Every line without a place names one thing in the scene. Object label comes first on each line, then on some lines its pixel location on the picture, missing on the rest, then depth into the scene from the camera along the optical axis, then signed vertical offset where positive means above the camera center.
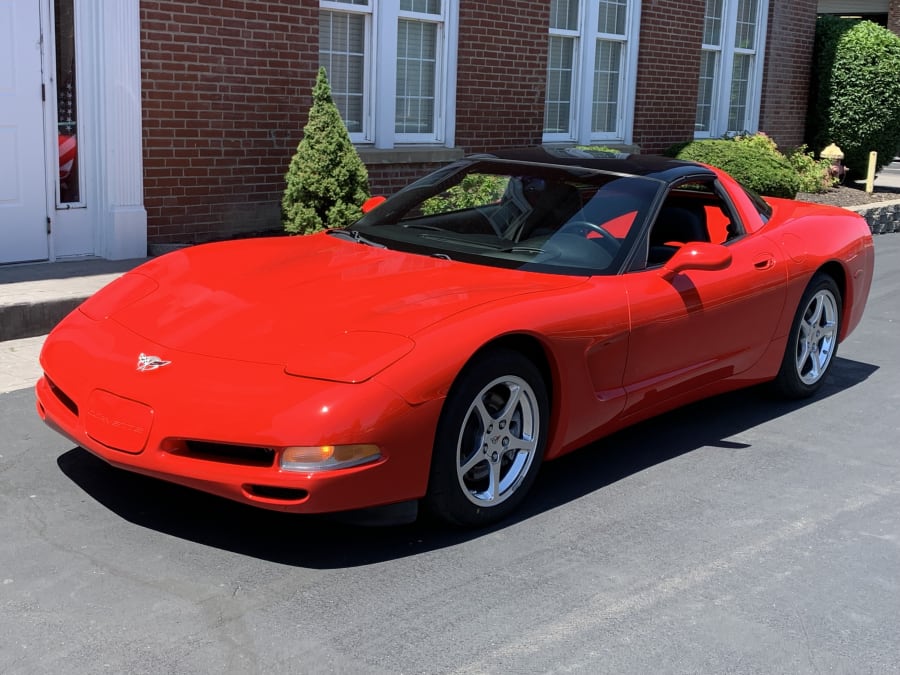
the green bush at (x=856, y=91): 18.12 +0.55
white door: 8.18 -0.31
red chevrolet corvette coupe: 3.80 -0.88
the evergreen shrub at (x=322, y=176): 9.16 -0.58
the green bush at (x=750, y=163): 13.87 -0.51
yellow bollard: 17.91 -0.76
